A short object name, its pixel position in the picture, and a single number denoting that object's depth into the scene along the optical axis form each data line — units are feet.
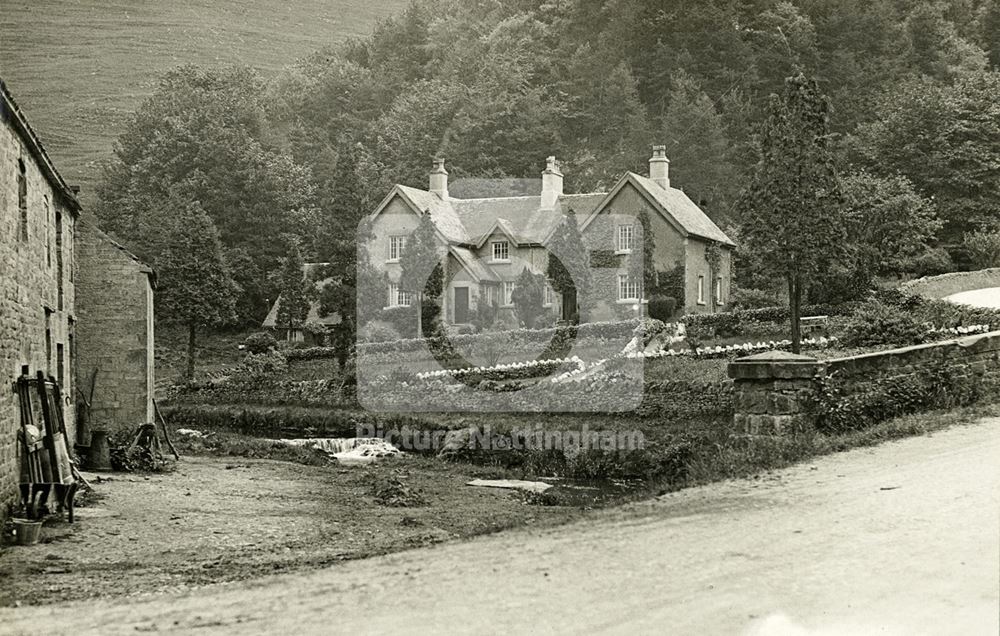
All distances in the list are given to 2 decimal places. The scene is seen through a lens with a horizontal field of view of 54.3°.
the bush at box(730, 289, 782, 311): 138.00
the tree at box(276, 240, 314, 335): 164.04
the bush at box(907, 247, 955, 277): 139.85
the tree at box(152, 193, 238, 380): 142.00
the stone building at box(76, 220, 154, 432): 72.79
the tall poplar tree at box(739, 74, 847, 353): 100.83
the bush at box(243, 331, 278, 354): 153.69
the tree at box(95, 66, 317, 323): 188.14
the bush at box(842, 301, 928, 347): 86.02
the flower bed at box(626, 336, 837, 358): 92.68
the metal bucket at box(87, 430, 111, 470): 57.82
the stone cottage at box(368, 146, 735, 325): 141.38
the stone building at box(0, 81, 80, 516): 36.60
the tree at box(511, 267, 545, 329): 133.08
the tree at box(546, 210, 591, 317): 135.33
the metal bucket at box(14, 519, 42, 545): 33.53
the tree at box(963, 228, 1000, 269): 140.15
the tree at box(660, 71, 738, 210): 190.08
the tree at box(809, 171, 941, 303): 130.41
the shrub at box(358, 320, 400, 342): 128.98
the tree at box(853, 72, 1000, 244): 153.07
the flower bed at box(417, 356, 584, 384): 98.12
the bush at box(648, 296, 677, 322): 132.36
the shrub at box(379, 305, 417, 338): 130.72
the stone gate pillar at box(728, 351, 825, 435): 36.94
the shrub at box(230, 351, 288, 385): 123.65
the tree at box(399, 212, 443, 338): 132.16
